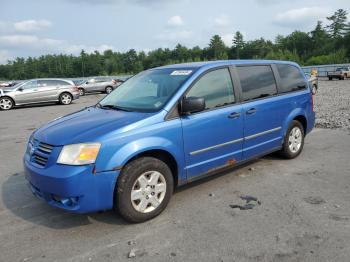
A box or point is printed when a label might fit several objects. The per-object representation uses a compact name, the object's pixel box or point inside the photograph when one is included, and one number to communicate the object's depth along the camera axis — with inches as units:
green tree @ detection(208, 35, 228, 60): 4480.8
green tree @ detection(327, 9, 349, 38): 3619.6
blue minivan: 140.0
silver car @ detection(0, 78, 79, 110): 712.4
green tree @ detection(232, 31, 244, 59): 4313.5
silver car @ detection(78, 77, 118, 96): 1140.1
